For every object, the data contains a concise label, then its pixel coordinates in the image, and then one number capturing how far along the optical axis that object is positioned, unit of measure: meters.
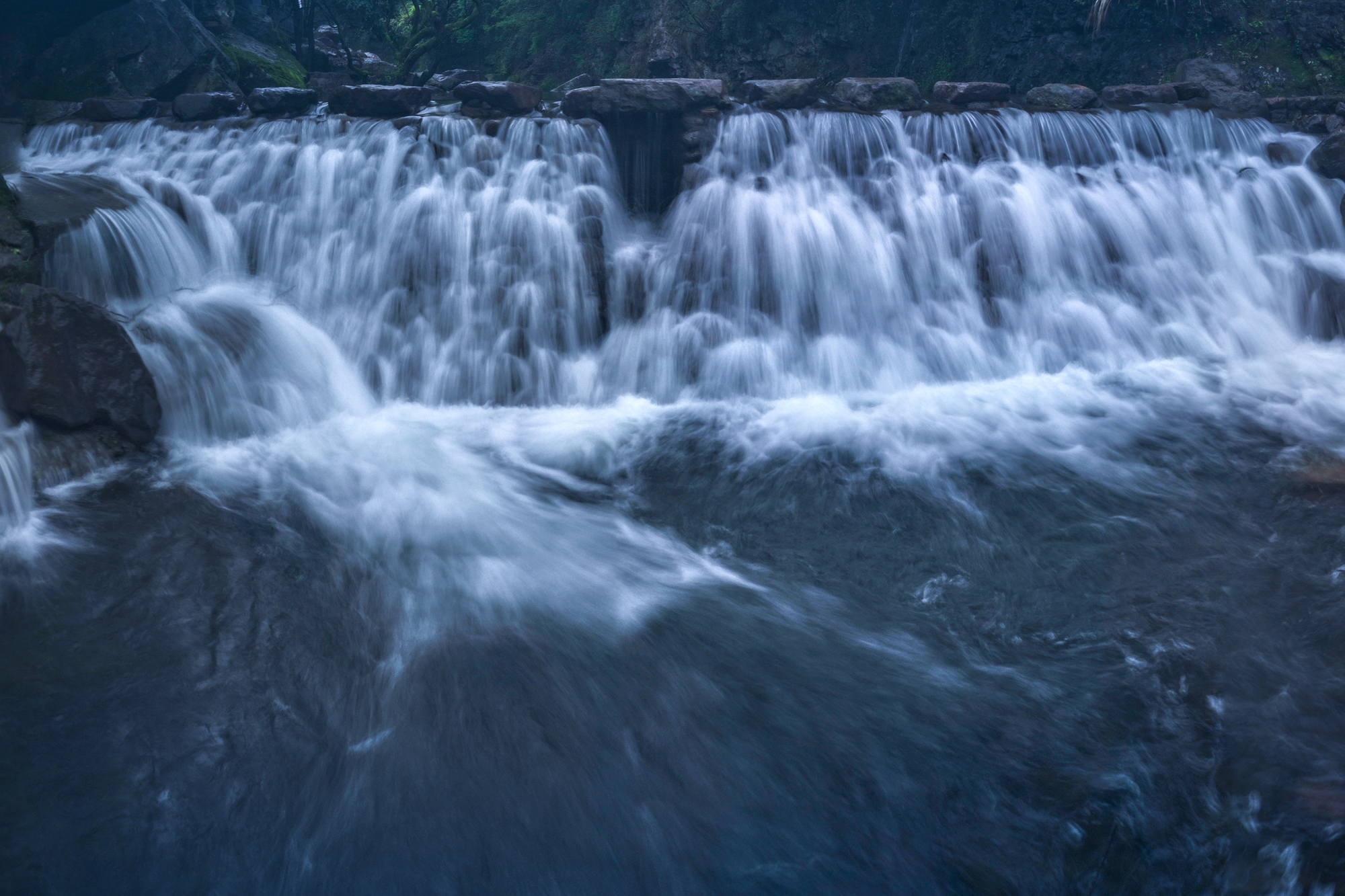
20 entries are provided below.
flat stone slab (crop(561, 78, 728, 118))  7.93
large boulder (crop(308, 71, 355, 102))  14.52
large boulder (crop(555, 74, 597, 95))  11.94
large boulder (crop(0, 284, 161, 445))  4.38
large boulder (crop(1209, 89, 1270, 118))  9.01
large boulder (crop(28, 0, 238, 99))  10.93
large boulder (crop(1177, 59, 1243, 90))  11.16
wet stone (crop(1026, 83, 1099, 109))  9.23
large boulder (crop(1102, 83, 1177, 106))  9.40
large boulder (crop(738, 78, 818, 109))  8.95
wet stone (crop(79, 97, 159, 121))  9.36
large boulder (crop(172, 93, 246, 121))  8.91
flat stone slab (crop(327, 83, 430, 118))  8.48
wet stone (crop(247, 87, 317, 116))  8.77
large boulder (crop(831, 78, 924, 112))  9.15
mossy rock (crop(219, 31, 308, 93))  12.27
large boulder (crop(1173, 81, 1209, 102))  9.52
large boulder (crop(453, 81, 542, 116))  8.62
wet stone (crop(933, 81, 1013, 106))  9.22
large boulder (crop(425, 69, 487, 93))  11.51
